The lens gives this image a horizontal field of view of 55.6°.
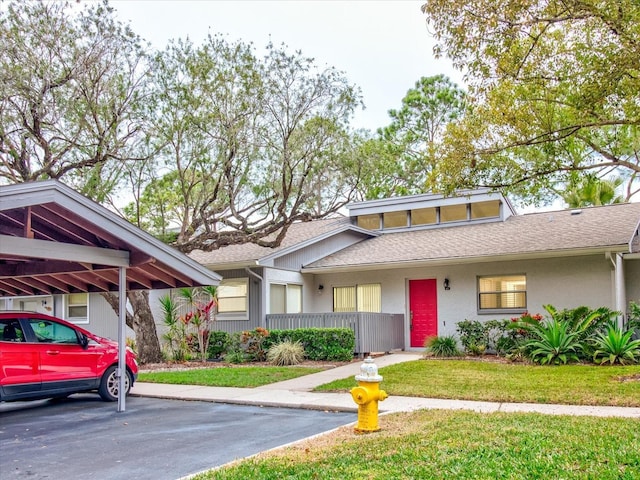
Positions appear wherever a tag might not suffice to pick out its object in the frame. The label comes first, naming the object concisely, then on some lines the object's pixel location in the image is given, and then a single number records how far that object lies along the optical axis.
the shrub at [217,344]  18.92
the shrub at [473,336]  17.06
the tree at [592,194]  28.20
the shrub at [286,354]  16.64
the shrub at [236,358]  17.92
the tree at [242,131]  15.86
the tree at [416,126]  35.50
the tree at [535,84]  11.90
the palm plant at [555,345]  14.54
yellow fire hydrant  7.55
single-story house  16.97
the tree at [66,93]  14.08
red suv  9.66
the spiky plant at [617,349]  13.89
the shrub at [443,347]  17.00
